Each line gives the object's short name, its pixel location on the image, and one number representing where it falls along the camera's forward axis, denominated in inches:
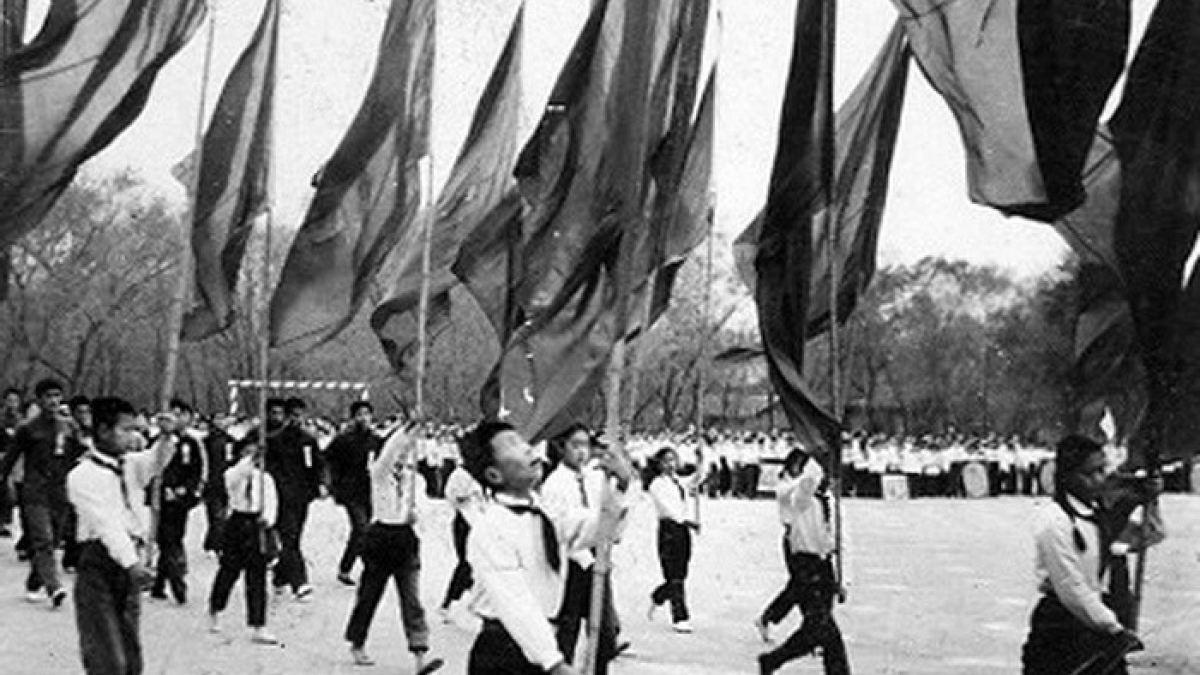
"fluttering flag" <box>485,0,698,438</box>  304.3
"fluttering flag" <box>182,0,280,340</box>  457.1
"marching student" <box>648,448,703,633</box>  490.3
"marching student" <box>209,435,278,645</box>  451.2
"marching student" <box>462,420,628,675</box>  201.6
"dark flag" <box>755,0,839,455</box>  319.3
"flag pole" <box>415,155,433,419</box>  442.6
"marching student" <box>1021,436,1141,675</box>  239.8
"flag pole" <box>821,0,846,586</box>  327.0
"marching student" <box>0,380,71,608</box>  500.7
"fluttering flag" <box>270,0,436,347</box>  461.1
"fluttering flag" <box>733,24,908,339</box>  410.3
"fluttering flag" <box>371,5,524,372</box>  505.0
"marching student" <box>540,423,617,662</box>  343.9
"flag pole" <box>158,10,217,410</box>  377.1
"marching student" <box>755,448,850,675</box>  358.6
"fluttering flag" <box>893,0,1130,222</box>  285.9
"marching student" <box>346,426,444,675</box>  398.9
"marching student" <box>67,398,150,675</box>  300.2
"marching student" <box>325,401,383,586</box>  542.0
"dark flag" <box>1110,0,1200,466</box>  284.8
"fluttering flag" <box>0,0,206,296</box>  365.7
